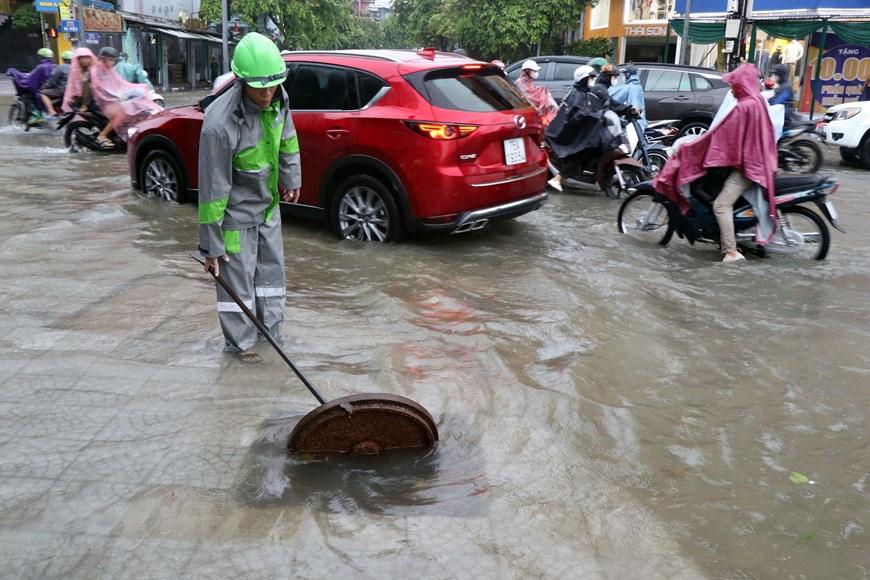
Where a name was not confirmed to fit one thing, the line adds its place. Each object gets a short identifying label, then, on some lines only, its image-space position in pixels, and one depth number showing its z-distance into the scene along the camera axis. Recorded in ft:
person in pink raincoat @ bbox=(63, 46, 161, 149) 43.29
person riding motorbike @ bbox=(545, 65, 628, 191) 34.14
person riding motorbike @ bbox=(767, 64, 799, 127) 43.57
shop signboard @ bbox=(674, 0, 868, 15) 76.59
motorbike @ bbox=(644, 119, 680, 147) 40.35
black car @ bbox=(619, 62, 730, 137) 51.67
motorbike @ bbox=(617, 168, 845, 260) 23.58
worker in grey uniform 13.84
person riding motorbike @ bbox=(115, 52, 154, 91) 46.75
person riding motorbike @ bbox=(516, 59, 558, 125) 41.96
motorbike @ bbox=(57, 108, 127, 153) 44.50
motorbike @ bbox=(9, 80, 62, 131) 53.83
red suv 22.80
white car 48.32
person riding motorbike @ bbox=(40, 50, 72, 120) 52.43
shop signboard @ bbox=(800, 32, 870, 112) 80.64
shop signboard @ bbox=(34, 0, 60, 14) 110.66
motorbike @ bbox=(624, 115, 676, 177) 36.63
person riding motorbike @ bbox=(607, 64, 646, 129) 38.86
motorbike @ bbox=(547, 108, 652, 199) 34.53
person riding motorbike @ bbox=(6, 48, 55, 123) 52.37
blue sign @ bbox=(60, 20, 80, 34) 110.04
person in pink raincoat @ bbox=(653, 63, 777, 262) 22.84
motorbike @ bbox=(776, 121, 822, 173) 40.47
